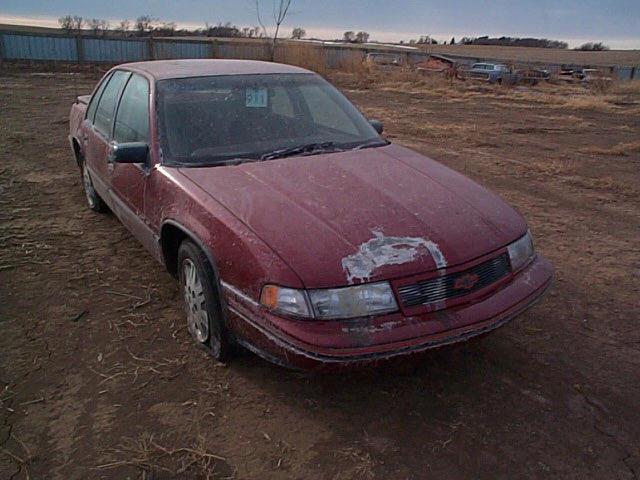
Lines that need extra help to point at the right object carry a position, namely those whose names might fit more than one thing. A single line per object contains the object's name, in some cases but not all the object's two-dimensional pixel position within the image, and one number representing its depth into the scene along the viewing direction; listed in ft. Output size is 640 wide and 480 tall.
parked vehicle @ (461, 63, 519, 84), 85.30
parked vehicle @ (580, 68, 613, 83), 84.73
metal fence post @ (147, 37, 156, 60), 79.00
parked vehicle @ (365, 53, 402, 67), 92.56
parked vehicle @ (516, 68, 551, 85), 85.87
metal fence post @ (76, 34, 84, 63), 76.23
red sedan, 7.28
